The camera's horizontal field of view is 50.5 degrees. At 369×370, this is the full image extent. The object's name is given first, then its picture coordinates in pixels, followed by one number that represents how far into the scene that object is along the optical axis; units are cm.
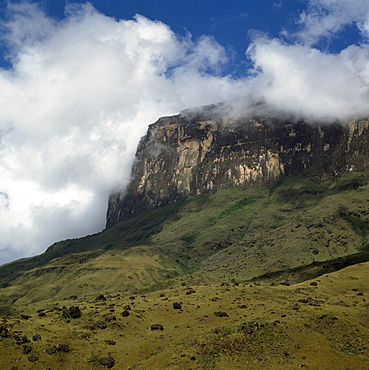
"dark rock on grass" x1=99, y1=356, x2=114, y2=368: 8725
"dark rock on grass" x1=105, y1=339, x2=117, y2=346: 9818
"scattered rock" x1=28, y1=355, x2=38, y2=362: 8600
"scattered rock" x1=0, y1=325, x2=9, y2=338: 9100
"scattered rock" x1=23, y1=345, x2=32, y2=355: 8756
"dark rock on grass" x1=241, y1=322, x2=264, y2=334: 8894
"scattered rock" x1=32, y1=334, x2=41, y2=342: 9275
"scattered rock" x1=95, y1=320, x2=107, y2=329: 10890
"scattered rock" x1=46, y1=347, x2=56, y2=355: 8956
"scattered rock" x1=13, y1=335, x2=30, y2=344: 9019
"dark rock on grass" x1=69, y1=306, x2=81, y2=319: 11723
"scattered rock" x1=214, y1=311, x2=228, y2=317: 12030
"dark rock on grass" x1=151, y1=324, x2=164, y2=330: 11106
